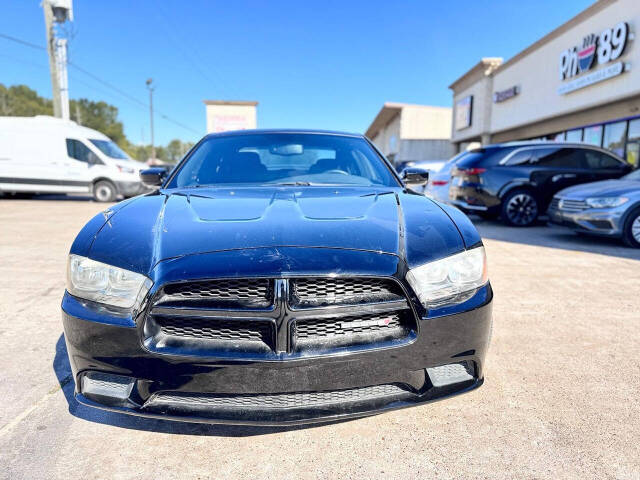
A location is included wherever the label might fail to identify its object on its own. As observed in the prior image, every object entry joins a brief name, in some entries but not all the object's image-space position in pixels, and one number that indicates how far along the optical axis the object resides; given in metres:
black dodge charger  1.48
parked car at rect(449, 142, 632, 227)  8.23
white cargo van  12.21
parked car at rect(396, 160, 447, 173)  13.48
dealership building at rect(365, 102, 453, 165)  34.25
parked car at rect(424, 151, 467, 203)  9.25
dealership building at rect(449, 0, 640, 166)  12.39
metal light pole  45.01
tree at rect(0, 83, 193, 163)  72.50
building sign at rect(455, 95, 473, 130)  24.59
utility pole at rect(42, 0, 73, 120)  16.33
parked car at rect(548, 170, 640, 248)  6.00
